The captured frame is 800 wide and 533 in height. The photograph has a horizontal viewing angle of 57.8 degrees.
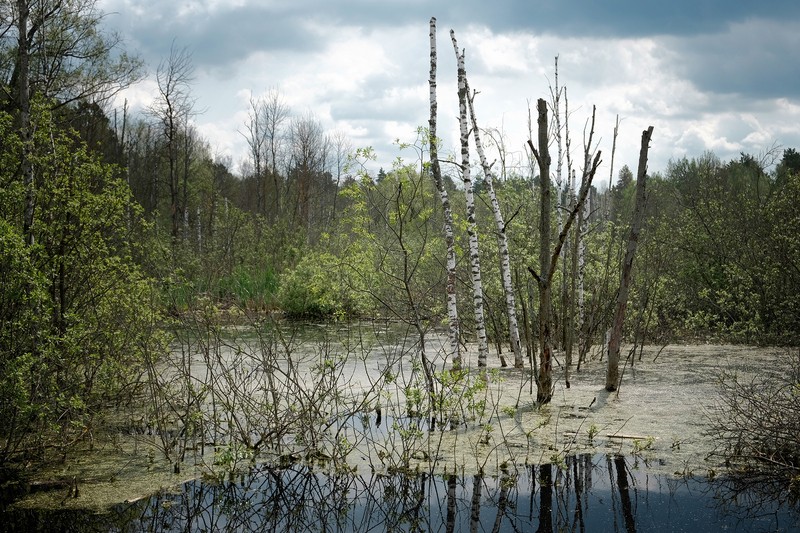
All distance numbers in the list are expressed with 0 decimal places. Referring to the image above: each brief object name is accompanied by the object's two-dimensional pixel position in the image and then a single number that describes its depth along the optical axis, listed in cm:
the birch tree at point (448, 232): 1193
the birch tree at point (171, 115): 3161
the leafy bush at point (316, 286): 2066
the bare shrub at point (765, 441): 679
